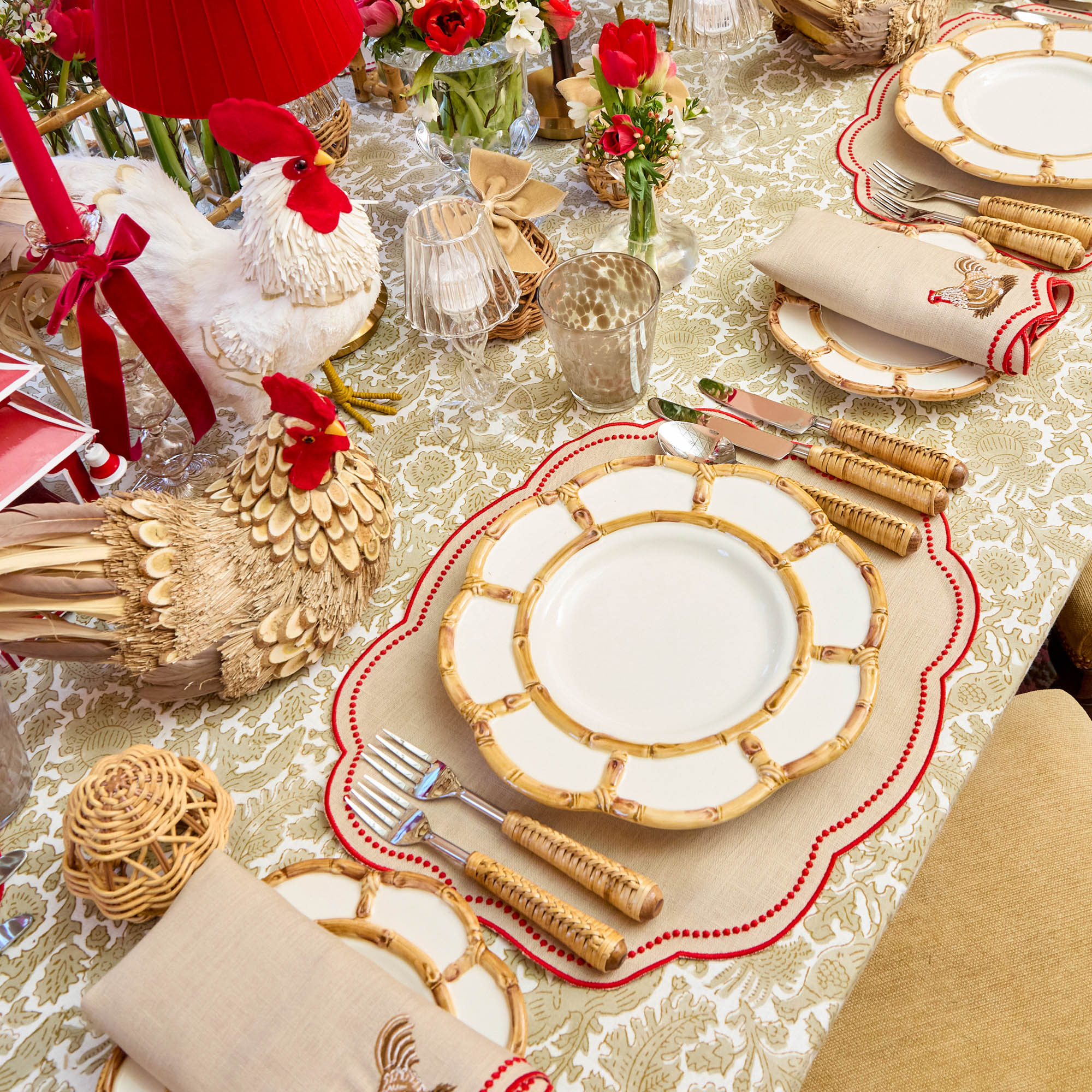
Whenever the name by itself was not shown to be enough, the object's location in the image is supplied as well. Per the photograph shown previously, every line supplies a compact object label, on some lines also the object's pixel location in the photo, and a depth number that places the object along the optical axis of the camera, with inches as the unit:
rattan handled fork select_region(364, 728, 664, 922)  28.8
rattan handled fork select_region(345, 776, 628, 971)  28.2
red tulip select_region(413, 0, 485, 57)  43.1
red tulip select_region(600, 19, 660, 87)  43.0
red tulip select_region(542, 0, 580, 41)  47.1
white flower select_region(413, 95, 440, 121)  49.4
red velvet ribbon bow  36.6
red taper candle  33.3
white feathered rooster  37.8
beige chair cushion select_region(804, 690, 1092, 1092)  36.7
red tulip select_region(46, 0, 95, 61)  41.4
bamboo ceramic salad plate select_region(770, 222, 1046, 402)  42.1
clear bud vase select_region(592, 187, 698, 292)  49.3
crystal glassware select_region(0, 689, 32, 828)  33.4
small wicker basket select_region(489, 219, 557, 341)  47.3
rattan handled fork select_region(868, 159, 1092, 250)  46.6
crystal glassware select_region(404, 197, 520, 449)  38.1
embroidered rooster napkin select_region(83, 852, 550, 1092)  24.7
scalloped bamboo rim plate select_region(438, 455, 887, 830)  30.1
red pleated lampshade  35.0
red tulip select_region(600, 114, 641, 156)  43.9
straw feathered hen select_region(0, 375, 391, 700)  32.3
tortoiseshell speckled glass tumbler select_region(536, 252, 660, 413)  41.3
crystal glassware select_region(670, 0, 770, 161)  52.4
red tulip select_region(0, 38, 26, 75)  38.4
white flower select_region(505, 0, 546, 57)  45.6
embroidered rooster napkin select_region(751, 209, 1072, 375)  41.1
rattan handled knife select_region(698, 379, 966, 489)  38.7
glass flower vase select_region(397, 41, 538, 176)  49.0
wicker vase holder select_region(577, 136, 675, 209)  53.7
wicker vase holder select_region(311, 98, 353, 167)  53.2
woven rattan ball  28.1
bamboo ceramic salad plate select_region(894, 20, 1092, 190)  49.6
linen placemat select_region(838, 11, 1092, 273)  50.2
